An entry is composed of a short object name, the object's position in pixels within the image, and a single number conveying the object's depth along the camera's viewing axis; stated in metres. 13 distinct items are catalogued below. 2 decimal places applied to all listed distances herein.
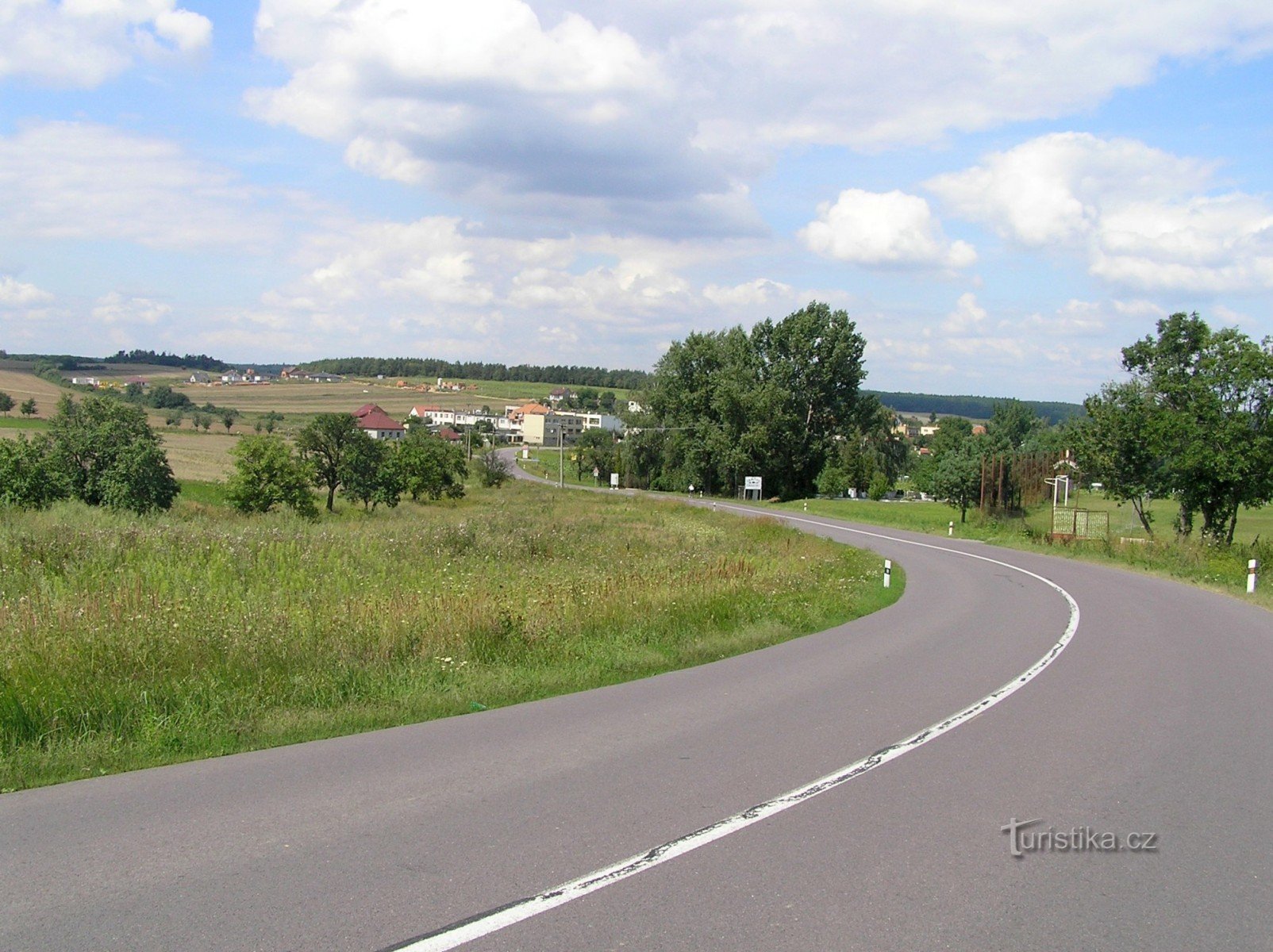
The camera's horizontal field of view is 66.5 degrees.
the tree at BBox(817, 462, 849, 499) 88.00
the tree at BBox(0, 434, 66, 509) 39.78
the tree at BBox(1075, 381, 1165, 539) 36.00
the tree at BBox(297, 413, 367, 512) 58.44
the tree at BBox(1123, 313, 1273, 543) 33.06
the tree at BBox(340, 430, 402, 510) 59.84
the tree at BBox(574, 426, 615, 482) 116.25
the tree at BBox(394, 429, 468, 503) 72.56
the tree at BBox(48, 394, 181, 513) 43.56
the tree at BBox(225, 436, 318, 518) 49.62
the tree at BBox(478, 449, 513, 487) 93.75
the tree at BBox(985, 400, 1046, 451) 144.75
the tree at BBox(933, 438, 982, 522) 58.44
